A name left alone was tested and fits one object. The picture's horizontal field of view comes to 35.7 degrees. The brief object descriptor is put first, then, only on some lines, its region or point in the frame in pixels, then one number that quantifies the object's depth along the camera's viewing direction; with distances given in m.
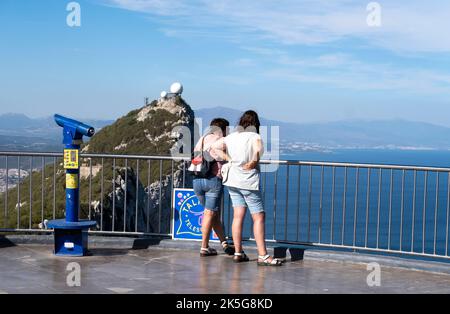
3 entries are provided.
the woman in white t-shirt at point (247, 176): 8.64
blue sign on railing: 9.91
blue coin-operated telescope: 9.23
